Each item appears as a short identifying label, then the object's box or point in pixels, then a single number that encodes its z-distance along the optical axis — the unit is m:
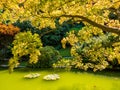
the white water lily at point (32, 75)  14.58
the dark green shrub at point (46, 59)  16.06
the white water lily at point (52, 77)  14.11
